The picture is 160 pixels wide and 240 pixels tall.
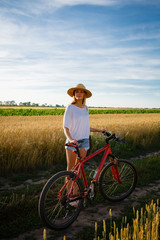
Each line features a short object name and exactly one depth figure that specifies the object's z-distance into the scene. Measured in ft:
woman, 12.36
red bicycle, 10.67
